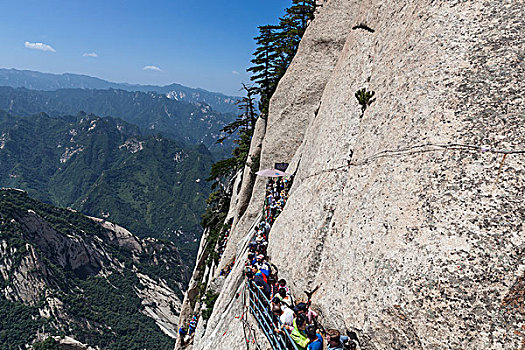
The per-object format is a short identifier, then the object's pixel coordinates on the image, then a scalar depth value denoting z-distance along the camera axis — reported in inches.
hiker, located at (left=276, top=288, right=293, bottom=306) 408.5
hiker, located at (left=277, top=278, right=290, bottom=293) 439.2
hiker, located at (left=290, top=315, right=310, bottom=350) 323.3
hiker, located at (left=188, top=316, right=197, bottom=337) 1209.6
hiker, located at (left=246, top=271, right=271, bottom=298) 464.1
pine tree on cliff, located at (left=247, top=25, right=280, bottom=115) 1366.3
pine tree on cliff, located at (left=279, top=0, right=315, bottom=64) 1161.4
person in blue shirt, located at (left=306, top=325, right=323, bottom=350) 305.0
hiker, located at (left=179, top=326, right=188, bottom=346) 1277.1
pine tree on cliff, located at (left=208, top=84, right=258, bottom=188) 1584.6
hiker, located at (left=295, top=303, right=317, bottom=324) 349.4
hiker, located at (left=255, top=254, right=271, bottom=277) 488.6
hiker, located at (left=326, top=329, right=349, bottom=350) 285.3
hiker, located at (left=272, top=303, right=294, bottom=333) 348.2
